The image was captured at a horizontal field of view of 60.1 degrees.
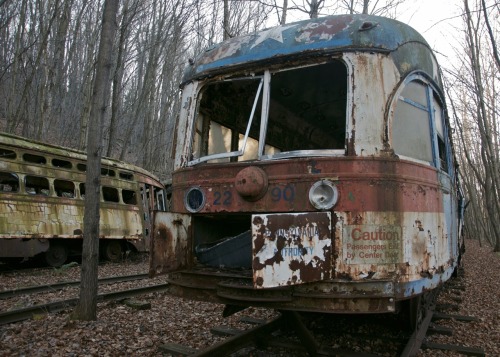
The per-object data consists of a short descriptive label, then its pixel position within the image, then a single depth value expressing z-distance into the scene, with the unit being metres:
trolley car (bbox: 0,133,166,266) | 9.84
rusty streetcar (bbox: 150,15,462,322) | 3.36
